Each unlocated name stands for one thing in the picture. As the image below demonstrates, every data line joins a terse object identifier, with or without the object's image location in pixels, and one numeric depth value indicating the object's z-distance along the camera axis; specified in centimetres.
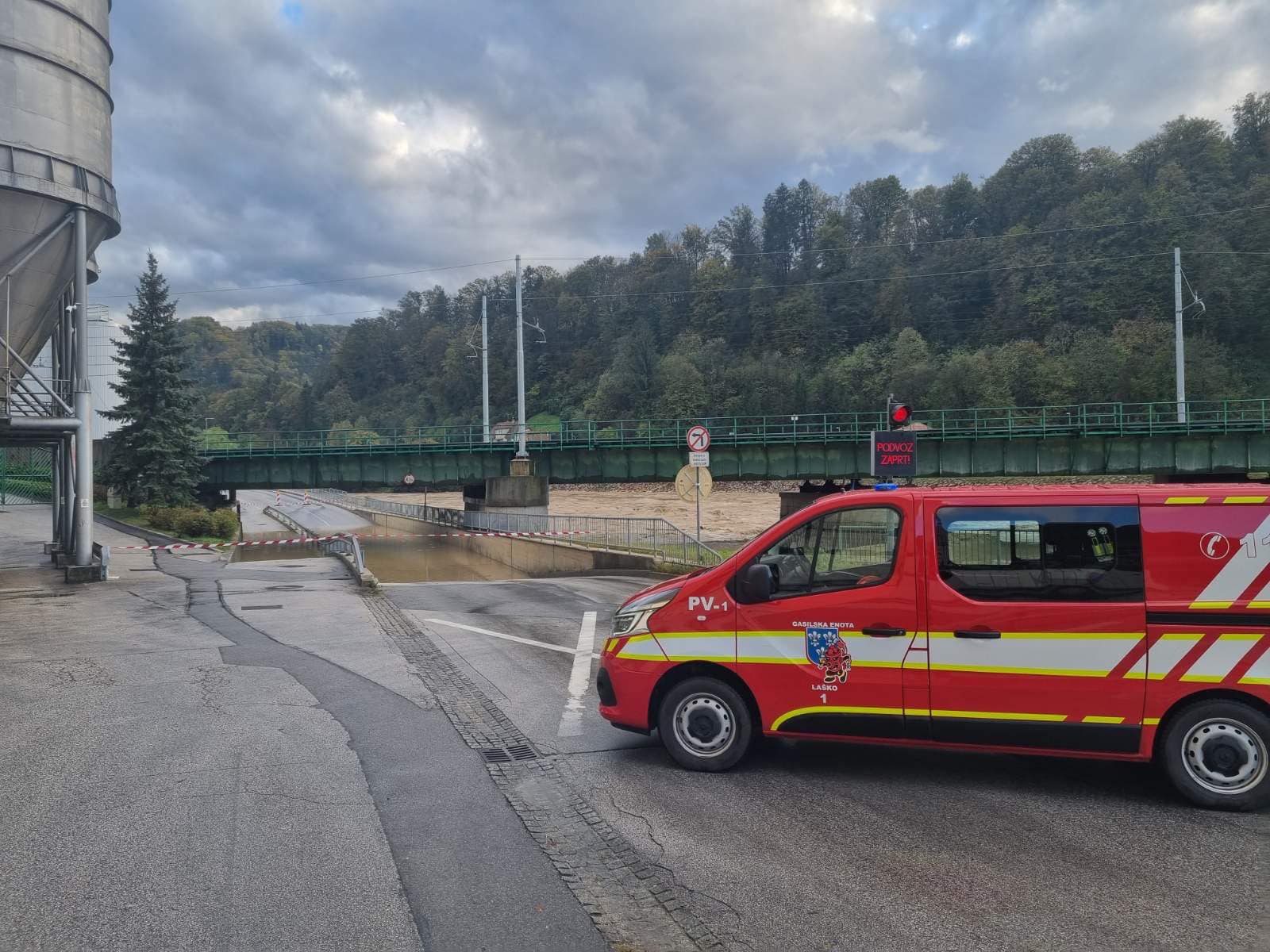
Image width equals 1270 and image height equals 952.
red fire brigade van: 553
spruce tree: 4034
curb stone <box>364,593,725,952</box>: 409
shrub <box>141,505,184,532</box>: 3441
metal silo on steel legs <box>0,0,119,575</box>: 1831
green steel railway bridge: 3534
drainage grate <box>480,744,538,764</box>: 659
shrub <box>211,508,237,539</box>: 3469
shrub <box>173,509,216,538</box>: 3356
